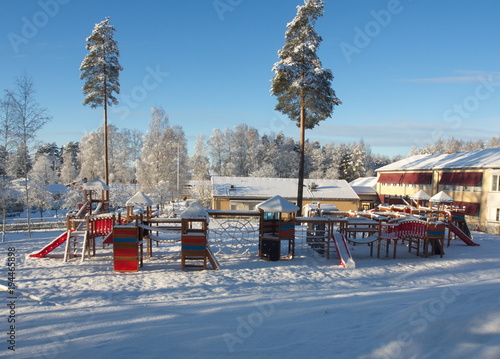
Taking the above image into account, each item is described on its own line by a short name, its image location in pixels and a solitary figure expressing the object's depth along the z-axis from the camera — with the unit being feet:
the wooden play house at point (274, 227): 37.42
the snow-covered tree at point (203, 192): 118.94
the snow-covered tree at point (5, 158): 49.83
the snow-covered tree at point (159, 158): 120.88
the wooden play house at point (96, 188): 45.30
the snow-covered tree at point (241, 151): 157.17
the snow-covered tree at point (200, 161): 162.61
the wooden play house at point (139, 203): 39.73
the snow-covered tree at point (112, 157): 134.72
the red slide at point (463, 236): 48.54
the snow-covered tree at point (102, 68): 67.46
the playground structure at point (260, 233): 33.76
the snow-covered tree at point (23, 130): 50.85
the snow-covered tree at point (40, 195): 92.63
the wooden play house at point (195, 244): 33.63
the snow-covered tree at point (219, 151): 162.17
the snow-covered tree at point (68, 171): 178.91
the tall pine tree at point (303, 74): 64.75
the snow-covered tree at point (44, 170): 146.57
